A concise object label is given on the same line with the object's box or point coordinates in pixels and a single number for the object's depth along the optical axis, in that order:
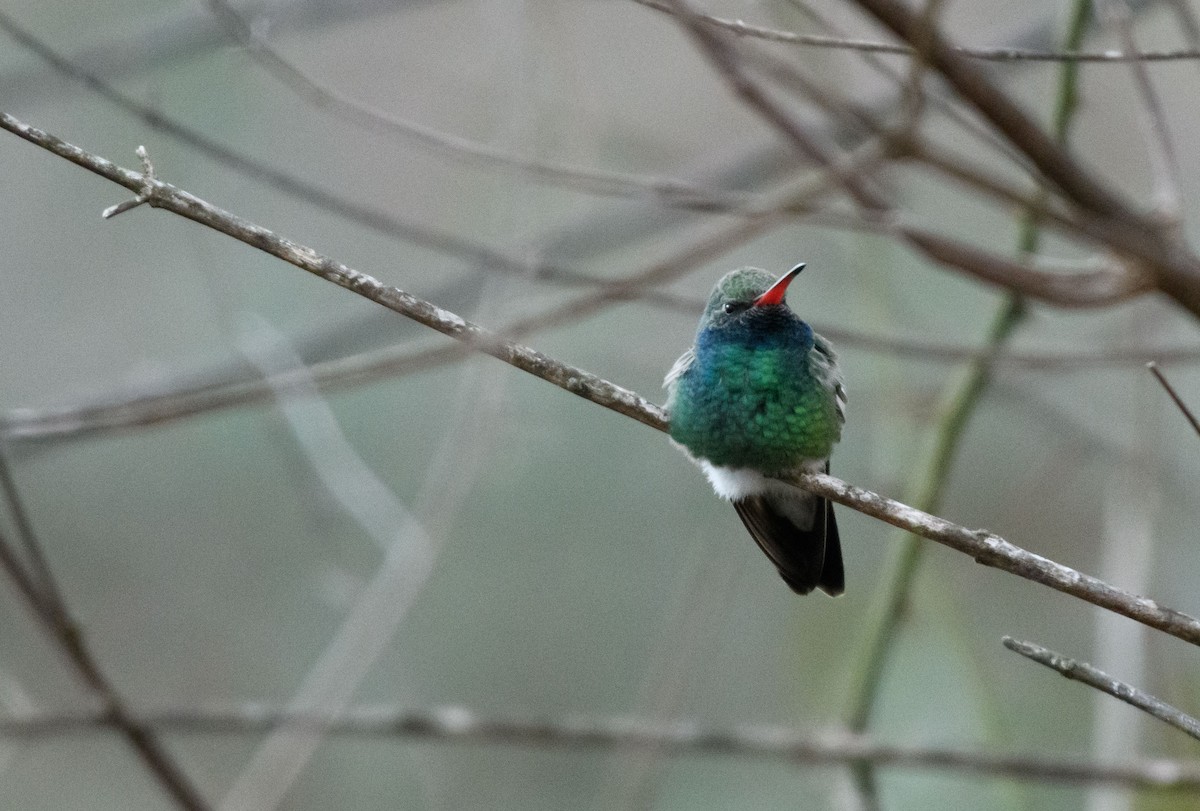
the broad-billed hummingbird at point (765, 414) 5.55
